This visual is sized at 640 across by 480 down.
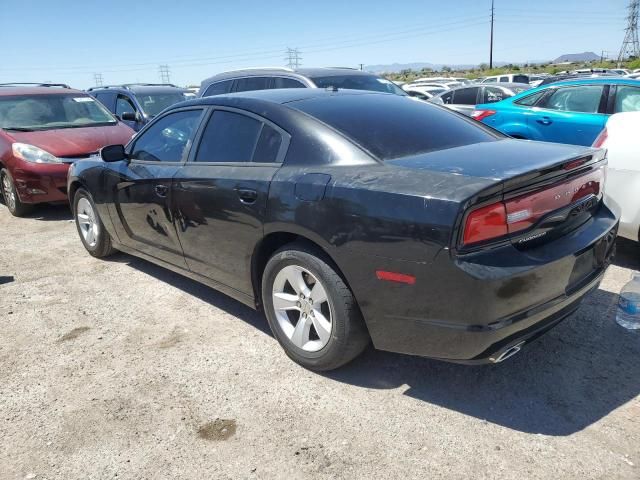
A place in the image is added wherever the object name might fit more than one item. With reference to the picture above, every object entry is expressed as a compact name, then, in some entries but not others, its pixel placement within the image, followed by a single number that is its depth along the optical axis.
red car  6.75
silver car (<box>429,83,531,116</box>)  11.12
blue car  6.43
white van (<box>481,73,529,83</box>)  25.98
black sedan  2.33
